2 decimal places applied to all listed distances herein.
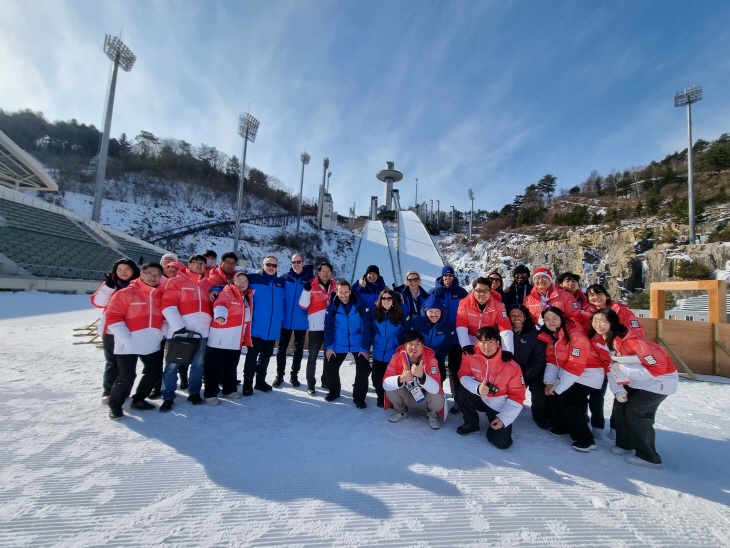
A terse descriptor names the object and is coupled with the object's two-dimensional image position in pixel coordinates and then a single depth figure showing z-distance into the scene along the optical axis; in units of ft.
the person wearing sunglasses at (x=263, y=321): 12.26
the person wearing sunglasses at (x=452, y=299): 12.23
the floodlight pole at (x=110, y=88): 61.21
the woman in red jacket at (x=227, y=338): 11.01
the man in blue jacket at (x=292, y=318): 13.61
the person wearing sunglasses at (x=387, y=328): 11.64
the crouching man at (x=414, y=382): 10.04
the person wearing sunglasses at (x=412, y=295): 12.88
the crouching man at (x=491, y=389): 8.94
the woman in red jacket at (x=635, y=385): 8.07
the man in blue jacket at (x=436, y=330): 11.44
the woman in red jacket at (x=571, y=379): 9.12
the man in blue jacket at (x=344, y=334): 12.01
